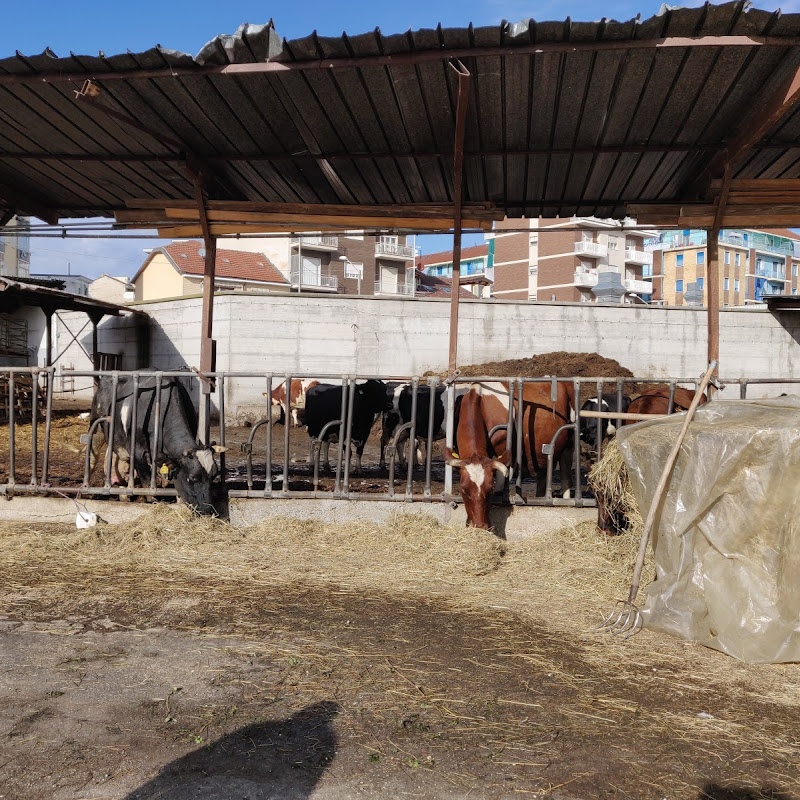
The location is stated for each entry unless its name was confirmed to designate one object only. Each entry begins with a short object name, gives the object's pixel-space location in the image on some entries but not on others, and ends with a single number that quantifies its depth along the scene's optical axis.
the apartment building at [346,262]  54.12
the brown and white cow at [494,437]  7.00
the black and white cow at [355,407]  11.47
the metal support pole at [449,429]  7.44
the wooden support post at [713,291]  7.74
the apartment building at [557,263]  65.19
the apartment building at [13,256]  72.81
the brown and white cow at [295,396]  14.88
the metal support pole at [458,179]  5.90
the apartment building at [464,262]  85.06
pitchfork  5.05
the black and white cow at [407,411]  11.07
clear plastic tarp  4.57
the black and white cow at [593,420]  8.91
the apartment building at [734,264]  82.75
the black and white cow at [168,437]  7.52
